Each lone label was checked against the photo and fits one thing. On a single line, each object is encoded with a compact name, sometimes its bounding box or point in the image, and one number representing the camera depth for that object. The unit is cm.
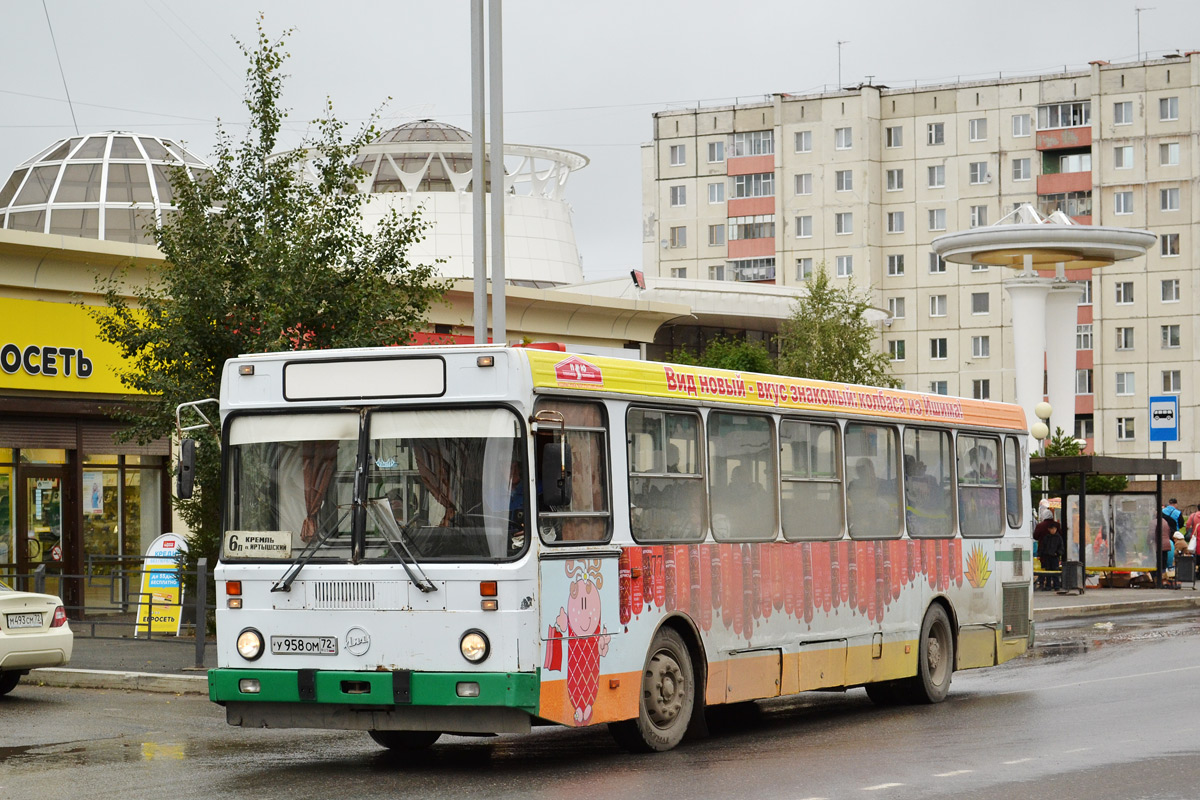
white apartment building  9306
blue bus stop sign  4003
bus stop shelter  3484
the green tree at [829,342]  6938
